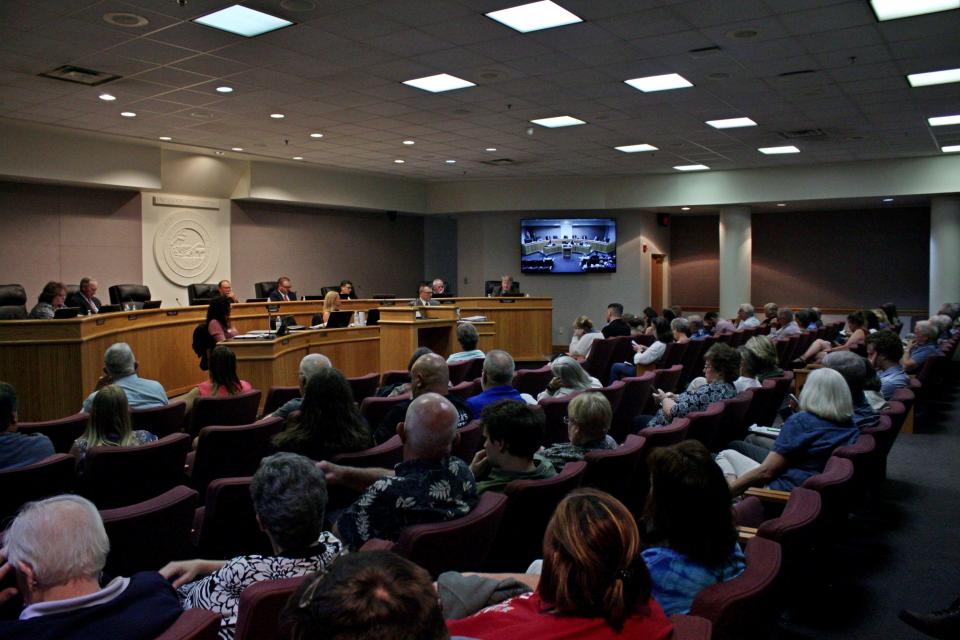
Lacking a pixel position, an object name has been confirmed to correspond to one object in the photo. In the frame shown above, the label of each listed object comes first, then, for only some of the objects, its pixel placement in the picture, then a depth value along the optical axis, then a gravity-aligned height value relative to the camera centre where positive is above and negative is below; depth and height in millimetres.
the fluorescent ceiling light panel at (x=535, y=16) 5648 +2236
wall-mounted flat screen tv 16281 +1107
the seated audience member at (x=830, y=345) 8906 -642
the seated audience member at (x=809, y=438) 3738 -758
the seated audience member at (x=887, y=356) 6191 -558
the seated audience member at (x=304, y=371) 4441 -476
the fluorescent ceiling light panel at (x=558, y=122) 9820 +2375
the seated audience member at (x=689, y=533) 2008 -684
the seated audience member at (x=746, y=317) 11875 -389
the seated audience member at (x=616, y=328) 9414 -446
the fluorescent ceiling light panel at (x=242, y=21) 5719 +2229
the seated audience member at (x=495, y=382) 4547 -576
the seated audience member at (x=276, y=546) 1971 -740
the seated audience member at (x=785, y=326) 10234 -478
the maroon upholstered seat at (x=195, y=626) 1487 -695
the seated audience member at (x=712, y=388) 4914 -646
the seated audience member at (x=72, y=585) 1536 -675
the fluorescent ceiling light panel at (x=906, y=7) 5566 +2230
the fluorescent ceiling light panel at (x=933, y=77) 7535 +2282
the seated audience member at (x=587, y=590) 1522 -635
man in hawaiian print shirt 2467 -676
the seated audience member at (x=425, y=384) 4102 -523
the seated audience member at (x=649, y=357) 8273 -723
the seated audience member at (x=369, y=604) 1096 -478
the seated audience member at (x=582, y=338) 9016 -553
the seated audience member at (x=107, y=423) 3574 -639
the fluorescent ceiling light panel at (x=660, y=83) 7762 +2314
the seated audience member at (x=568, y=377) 5375 -619
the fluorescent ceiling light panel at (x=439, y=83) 7742 +2310
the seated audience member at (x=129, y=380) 4863 -581
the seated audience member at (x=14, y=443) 3332 -693
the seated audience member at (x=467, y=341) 6960 -455
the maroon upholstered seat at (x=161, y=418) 4340 -755
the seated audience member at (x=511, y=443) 2969 -622
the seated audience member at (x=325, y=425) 3441 -635
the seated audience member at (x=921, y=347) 8117 -619
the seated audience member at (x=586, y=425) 3553 -647
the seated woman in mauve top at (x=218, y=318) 8430 -272
